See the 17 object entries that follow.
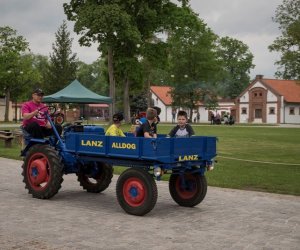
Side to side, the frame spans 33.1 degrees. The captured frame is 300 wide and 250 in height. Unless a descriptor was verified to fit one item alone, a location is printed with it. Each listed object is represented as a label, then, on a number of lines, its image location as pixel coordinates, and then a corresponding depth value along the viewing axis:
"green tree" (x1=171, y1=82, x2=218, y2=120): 72.81
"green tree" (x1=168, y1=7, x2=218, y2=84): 71.88
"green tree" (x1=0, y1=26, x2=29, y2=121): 64.12
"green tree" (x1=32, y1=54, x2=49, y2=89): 126.46
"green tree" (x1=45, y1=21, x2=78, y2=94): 71.19
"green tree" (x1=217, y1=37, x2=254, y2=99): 110.56
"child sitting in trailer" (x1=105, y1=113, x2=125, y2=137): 9.38
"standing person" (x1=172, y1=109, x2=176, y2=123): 76.50
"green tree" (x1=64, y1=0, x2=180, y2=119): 38.91
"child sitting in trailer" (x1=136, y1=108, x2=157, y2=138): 8.73
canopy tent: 29.08
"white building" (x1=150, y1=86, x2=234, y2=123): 94.50
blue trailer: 8.05
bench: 20.91
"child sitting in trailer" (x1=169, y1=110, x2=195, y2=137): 9.15
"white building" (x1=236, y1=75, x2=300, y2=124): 81.94
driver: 9.74
